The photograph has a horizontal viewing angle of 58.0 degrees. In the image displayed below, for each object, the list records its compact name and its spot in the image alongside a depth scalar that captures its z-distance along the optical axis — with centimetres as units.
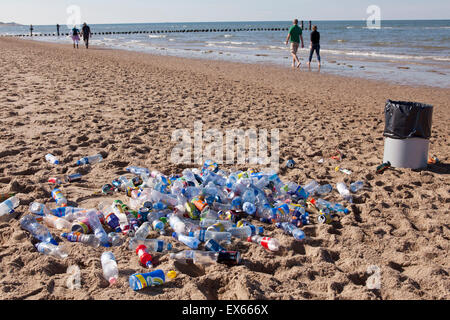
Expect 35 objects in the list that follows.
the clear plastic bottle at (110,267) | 267
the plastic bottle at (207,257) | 292
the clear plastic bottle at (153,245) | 308
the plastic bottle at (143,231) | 326
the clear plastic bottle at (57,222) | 336
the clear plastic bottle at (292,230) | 335
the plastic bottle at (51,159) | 490
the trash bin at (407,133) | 474
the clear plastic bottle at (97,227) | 317
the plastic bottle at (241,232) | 337
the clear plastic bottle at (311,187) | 444
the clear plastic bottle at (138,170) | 468
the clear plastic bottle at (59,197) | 381
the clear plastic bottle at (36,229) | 311
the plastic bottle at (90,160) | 495
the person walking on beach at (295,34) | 1461
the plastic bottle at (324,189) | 443
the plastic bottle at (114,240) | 317
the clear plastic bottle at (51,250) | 293
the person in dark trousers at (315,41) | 1459
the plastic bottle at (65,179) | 436
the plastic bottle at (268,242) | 315
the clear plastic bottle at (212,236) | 322
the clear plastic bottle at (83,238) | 314
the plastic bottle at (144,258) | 285
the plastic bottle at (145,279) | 256
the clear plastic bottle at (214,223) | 344
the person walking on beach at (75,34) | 2458
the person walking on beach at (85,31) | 2458
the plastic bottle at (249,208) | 376
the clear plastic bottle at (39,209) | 356
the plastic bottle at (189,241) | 312
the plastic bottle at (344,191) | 424
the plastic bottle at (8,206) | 351
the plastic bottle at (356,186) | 446
